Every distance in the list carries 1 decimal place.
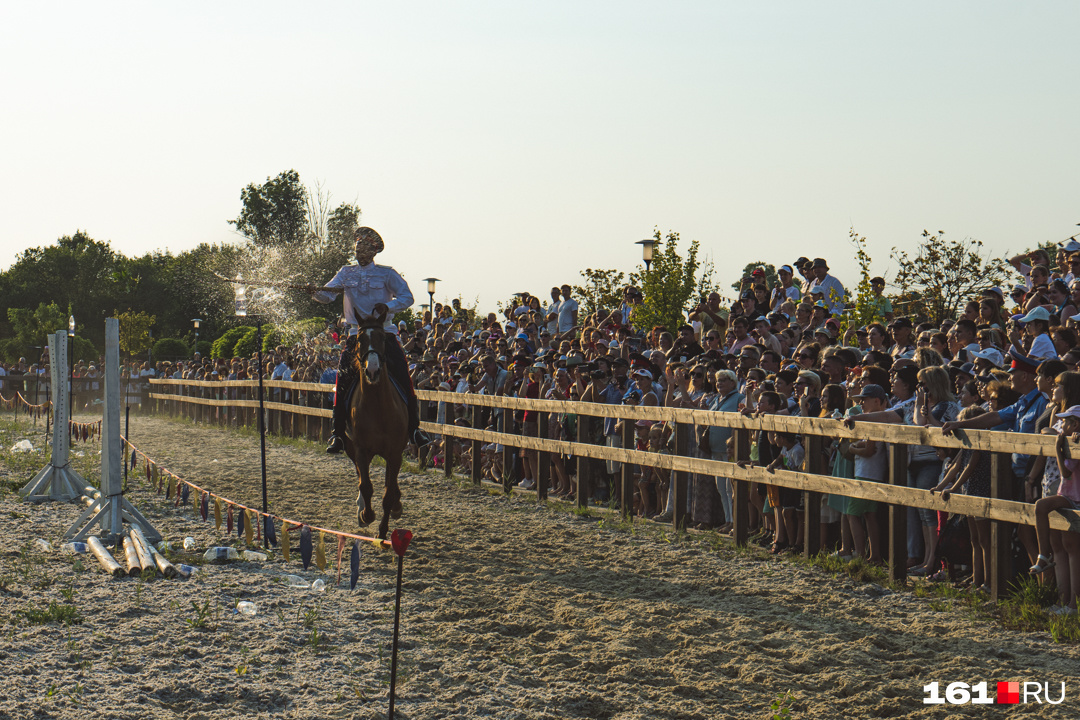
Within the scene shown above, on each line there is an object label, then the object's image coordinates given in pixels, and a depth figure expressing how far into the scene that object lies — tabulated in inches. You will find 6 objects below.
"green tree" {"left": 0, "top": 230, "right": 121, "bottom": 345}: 3366.1
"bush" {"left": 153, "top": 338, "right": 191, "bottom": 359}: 2434.8
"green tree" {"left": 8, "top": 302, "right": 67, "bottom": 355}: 2529.5
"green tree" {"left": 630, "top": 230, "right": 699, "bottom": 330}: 990.4
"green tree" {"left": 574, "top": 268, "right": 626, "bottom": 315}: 1147.3
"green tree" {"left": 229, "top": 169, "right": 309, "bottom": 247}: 2979.8
